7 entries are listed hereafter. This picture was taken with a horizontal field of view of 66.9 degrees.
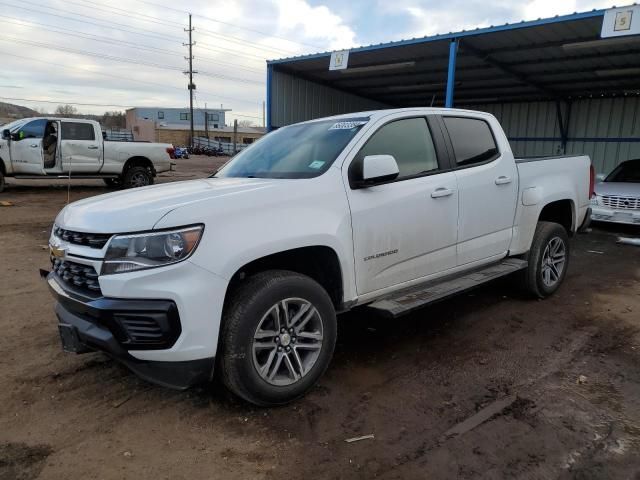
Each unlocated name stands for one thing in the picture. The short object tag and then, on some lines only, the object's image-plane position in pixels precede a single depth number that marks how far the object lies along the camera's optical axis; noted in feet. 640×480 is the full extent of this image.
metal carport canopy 34.12
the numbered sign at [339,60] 39.70
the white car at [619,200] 30.19
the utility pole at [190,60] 187.42
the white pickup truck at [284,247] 8.40
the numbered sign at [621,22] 26.40
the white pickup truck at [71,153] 41.24
